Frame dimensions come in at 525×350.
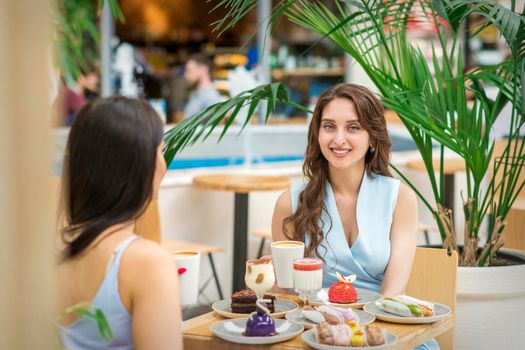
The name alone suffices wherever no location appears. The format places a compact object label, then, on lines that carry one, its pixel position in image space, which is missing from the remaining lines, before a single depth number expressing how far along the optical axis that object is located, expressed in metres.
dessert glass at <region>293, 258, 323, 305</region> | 2.31
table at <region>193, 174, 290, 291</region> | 5.09
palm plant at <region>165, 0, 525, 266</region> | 3.08
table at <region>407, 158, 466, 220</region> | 6.31
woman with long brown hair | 2.87
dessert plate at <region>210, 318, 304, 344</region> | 2.08
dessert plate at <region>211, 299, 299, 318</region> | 2.34
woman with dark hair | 1.79
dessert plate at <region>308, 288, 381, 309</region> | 2.43
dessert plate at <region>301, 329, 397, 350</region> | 2.03
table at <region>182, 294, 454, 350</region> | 2.12
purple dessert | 2.11
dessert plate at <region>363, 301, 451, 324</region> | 2.30
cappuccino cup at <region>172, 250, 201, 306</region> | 2.13
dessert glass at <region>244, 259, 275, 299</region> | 2.31
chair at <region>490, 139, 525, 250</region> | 4.17
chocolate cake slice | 2.37
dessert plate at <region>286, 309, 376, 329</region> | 2.26
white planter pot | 3.16
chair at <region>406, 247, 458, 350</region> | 2.71
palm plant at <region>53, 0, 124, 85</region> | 3.03
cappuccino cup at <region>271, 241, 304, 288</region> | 2.38
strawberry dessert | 2.45
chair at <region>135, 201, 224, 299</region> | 3.90
